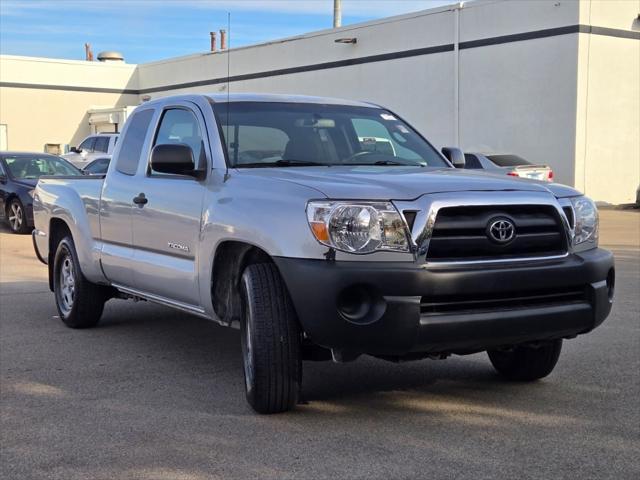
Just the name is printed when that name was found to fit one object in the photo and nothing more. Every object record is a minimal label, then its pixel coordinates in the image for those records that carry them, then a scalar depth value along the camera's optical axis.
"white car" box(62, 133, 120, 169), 25.70
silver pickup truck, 4.44
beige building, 23.33
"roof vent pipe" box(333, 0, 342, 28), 37.69
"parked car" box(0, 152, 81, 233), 17.05
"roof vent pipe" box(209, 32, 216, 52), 48.04
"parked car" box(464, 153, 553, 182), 17.54
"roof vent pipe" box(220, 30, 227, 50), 45.80
